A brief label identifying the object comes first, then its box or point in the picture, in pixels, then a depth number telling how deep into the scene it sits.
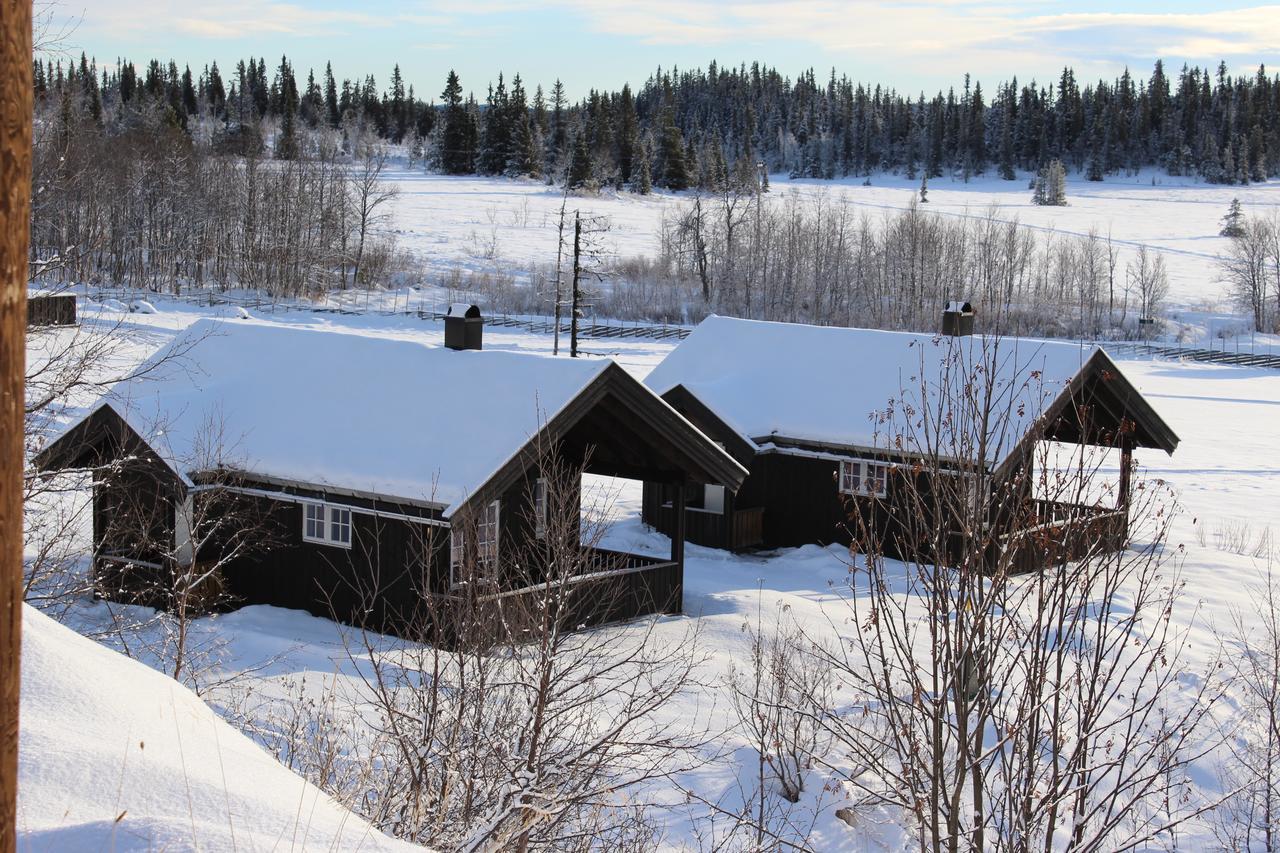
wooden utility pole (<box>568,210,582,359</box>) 48.66
